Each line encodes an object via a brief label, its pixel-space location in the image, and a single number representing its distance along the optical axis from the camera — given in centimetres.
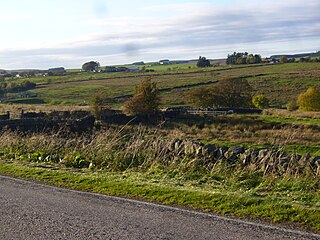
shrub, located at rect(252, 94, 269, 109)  7397
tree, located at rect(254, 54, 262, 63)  19525
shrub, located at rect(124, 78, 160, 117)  5538
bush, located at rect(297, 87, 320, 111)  6994
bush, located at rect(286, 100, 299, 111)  7157
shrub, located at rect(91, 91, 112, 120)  5273
